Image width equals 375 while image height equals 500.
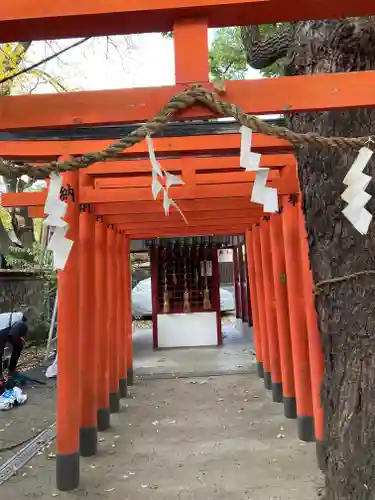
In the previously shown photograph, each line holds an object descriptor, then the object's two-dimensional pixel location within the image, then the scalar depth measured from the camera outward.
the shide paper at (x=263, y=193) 1.74
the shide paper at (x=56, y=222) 1.79
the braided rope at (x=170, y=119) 1.61
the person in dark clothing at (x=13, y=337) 6.69
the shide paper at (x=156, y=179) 1.65
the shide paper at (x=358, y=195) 1.74
